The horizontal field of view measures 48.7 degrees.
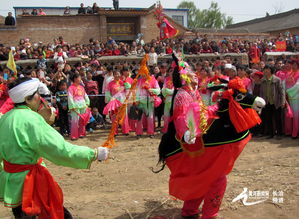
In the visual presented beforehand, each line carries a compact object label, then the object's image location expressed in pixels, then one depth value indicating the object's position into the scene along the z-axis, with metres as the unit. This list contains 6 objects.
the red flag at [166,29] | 12.80
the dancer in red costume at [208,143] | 3.87
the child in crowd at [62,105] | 9.52
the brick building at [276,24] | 39.21
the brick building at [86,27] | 19.53
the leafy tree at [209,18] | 61.69
